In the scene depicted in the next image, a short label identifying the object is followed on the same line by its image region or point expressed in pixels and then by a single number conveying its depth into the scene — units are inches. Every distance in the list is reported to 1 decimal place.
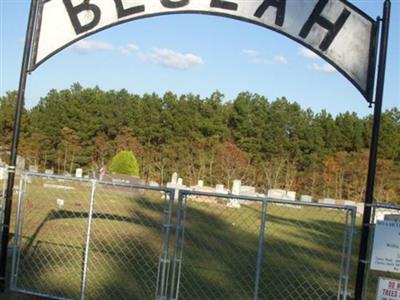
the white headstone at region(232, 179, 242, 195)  1329.8
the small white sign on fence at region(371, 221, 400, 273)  183.0
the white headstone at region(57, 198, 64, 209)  603.2
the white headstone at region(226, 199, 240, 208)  1034.4
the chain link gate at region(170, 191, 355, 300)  297.3
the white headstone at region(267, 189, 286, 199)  1389.0
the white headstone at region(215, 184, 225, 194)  1379.2
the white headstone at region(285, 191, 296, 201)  1418.6
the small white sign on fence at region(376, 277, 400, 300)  183.3
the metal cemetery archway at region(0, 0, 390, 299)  205.3
